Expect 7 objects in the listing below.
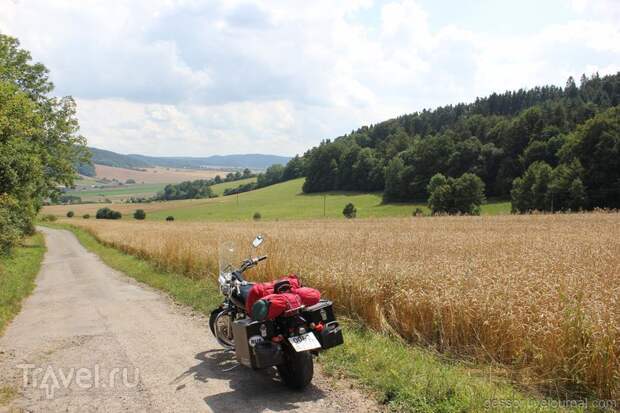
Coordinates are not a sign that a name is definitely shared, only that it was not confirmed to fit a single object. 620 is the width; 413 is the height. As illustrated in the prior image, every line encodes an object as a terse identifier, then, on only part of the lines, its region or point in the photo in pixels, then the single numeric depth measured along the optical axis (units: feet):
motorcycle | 18.60
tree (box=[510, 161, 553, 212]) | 205.57
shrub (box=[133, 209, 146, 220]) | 305.73
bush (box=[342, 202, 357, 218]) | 240.28
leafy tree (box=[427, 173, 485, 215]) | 228.43
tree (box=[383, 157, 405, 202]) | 294.87
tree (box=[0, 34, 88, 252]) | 68.74
